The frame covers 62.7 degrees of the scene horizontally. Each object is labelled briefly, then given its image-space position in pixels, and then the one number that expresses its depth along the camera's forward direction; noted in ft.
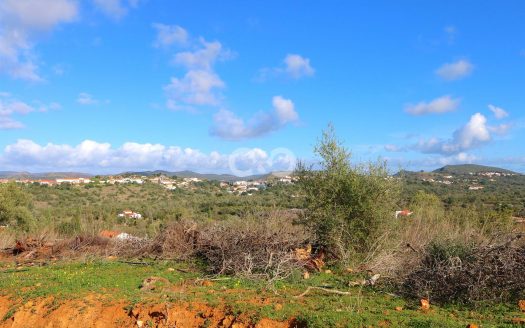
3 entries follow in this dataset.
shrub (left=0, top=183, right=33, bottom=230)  107.96
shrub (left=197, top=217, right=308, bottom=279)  41.36
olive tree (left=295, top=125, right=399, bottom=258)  49.26
